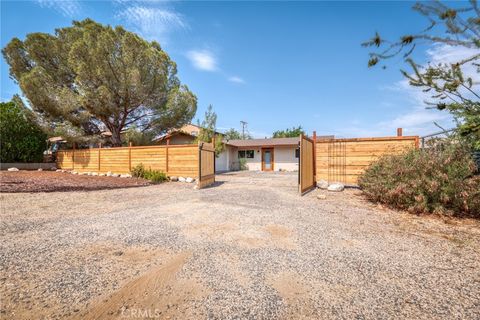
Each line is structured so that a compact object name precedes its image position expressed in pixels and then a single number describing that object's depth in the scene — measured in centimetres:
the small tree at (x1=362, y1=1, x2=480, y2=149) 206
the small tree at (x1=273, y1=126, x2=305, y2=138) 4455
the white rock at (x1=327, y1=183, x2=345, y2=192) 816
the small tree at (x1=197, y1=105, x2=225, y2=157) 1833
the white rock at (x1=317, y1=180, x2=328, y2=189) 868
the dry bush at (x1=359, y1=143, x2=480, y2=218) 475
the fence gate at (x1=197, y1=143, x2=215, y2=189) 940
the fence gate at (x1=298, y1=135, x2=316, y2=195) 774
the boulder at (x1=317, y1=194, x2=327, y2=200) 696
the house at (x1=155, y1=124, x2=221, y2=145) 2047
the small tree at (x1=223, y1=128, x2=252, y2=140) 4156
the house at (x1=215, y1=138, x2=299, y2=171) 2264
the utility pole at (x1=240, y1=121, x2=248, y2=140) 4559
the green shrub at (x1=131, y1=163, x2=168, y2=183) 1152
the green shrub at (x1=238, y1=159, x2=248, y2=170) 2428
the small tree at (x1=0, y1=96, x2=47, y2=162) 1596
